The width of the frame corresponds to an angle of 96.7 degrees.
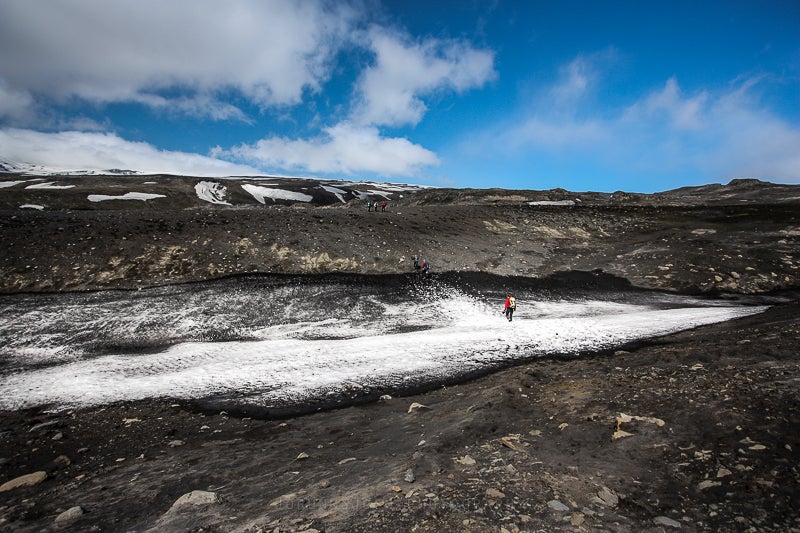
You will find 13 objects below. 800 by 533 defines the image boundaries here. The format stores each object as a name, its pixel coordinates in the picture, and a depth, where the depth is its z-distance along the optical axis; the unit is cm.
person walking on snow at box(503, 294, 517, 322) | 2255
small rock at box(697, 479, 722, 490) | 561
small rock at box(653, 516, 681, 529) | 500
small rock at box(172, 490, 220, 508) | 652
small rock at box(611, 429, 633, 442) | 742
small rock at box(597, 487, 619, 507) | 558
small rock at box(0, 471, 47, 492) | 778
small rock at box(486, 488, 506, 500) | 585
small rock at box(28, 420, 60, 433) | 1110
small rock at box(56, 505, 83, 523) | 636
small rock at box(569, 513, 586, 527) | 515
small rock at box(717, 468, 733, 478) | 579
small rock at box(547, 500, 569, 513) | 548
